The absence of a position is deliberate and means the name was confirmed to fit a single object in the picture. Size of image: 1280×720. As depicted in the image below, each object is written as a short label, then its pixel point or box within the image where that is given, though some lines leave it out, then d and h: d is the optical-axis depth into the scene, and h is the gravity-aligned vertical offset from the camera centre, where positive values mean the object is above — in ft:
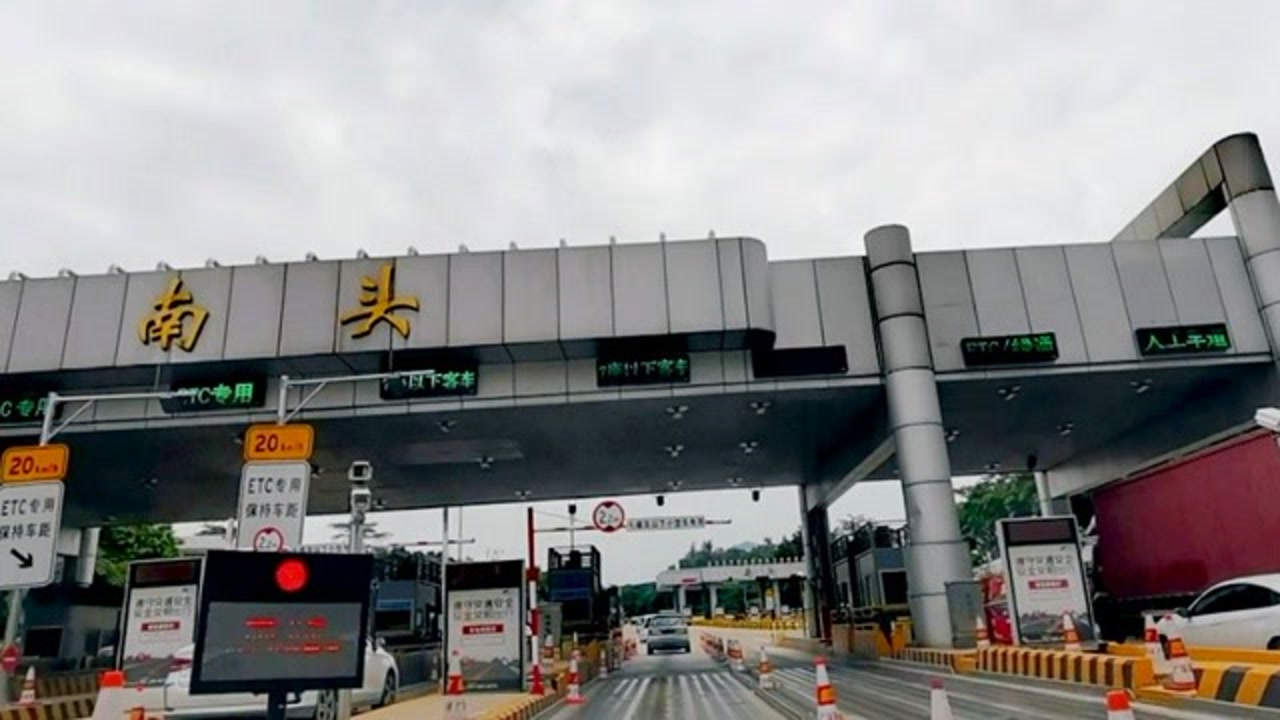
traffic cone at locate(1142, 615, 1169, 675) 33.40 -2.04
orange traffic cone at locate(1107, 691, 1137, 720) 13.61 -1.62
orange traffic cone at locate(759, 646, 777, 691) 50.56 -3.27
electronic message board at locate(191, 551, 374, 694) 17.25 +0.39
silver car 122.31 -1.97
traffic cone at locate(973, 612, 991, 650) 52.70 -1.74
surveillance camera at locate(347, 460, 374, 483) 35.70 +6.59
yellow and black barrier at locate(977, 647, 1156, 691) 35.35 -2.94
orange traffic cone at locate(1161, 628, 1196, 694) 31.19 -2.56
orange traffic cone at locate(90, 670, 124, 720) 18.65 -0.96
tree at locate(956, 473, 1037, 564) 251.39 +28.41
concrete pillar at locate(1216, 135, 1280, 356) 66.49 +28.10
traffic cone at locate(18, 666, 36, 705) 46.56 -1.91
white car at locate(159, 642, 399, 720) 36.68 -2.40
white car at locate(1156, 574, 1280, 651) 33.78 -0.93
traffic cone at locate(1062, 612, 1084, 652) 44.66 -1.77
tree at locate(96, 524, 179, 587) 150.41 +18.40
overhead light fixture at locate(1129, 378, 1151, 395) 70.95 +16.79
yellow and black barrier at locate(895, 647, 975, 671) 54.34 -3.12
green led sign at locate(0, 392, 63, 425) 64.95 +17.53
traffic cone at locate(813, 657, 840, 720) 23.09 -2.21
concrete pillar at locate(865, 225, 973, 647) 61.93 +12.21
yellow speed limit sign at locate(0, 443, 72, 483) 34.35 +7.32
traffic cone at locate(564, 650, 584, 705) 50.37 -3.41
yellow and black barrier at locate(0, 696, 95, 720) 45.01 -2.97
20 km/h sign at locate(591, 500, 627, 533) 105.50 +12.74
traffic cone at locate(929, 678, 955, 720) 19.11 -1.97
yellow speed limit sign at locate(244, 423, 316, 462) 36.91 +8.14
